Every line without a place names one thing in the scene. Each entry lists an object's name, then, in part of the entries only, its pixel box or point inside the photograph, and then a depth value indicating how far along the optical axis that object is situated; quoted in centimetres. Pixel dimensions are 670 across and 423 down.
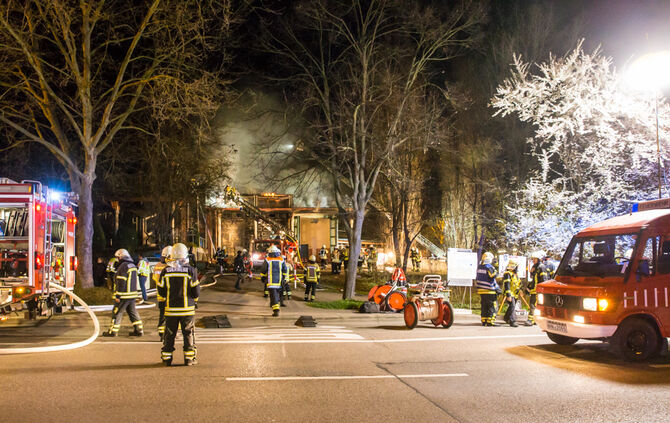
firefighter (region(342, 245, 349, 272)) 2898
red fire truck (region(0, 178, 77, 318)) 1098
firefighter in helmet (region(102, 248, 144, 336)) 1179
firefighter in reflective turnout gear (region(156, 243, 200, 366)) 844
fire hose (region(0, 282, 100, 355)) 966
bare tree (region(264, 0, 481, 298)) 1886
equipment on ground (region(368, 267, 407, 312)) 1566
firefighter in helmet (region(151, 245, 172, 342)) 876
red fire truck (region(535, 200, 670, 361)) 938
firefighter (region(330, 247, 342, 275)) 3160
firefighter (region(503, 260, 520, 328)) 1431
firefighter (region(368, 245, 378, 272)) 3247
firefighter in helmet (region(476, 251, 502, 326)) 1377
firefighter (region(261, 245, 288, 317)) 1520
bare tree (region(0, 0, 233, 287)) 1667
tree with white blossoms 1628
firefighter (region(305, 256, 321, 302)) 1894
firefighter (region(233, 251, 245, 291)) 2344
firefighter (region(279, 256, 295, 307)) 1792
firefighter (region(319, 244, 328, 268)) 3475
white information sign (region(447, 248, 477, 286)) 1673
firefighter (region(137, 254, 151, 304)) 1316
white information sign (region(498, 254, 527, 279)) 1797
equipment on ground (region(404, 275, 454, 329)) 1339
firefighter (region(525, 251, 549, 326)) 1485
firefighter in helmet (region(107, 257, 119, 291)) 2063
